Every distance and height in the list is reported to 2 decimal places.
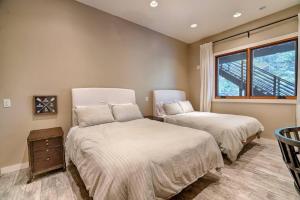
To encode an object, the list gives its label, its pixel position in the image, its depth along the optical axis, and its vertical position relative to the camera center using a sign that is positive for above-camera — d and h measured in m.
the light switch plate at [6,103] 2.12 -0.08
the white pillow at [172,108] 3.73 -0.36
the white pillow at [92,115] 2.37 -0.32
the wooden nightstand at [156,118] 3.65 -0.58
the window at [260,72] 3.12 +0.53
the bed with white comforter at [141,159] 1.13 -0.61
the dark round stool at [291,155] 0.75 -0.34
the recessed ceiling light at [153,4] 2.74 +1.76
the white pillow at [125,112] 2.75 -0.33
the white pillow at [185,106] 4.00 -0.32
